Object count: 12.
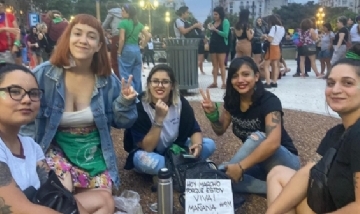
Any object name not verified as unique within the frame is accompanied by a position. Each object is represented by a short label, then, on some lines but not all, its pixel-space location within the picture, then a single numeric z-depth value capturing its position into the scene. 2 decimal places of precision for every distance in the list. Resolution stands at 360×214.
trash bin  8.80
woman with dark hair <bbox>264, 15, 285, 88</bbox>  10.38
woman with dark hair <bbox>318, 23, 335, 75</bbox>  12.62
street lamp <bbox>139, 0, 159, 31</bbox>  29.00
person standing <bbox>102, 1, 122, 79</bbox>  9.24
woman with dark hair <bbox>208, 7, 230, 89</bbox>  9.56
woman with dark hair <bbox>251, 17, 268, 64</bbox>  11.28
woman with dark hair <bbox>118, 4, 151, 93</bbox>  7.98
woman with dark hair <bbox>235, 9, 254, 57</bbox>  9.87
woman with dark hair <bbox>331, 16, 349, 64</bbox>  11.21
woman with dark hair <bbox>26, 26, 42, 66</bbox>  14.34
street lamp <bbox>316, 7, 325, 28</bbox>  43.56
